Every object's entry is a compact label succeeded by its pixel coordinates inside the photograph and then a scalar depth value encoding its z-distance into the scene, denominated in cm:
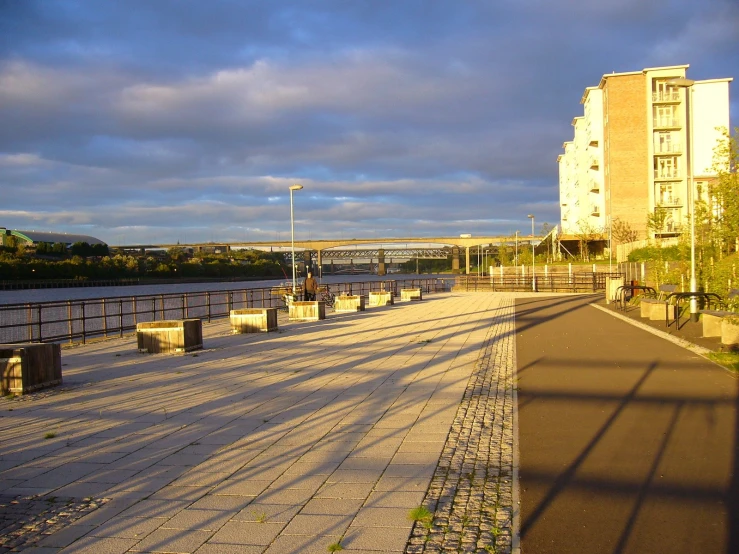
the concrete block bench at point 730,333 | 1167
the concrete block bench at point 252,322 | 1759
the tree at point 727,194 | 1590
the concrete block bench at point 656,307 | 1858
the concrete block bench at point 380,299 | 3002
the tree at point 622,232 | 5769
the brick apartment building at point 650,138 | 5744
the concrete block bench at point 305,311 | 2192
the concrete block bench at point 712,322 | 1366
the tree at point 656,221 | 2909
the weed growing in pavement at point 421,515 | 443
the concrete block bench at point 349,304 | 2631
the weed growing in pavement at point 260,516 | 448
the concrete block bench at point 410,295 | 3475
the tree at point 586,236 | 6103
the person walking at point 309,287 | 2563
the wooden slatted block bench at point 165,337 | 1362
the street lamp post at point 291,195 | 2756
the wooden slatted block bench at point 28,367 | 931
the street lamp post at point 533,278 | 4531
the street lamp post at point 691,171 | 1708
